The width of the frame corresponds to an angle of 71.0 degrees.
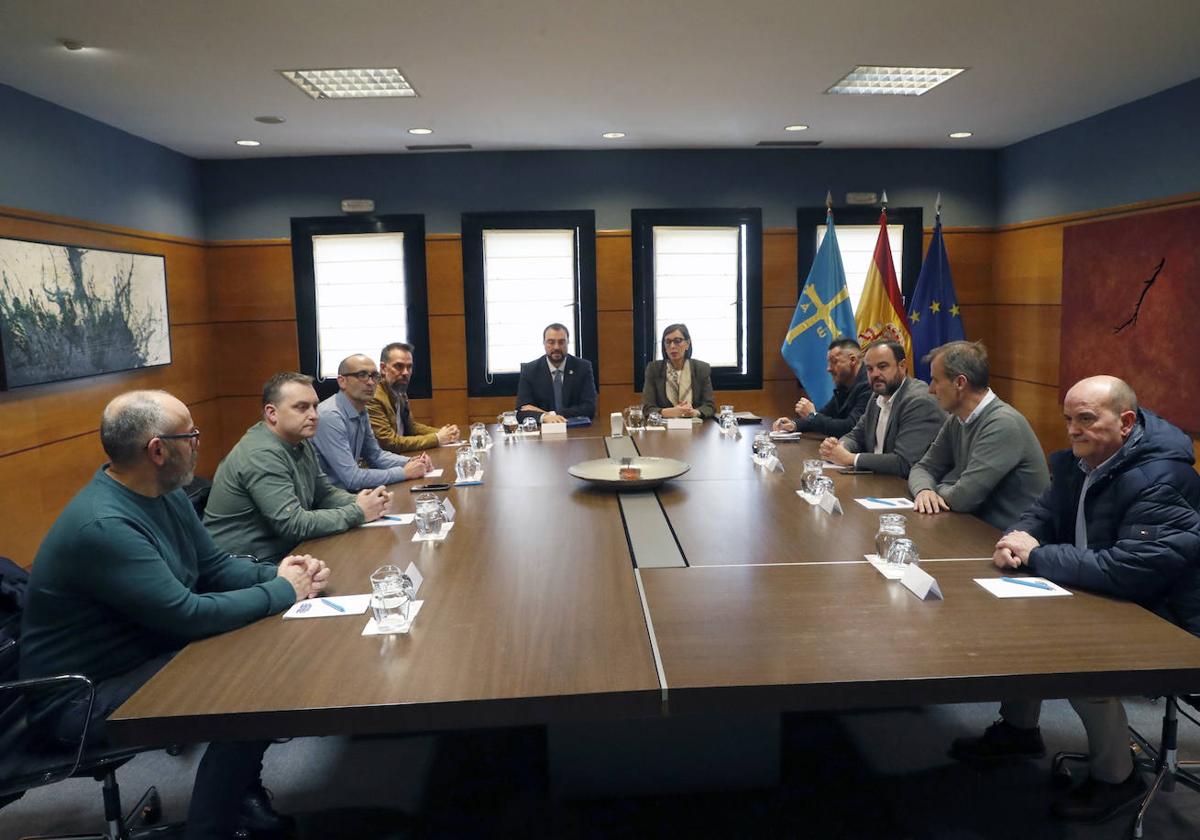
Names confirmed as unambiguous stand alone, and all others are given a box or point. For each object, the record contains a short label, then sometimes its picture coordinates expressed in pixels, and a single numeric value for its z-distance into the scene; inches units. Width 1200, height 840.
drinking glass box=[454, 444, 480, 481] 144.5
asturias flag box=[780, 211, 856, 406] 280.5
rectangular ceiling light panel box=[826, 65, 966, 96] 193.2
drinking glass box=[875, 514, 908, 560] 92.0
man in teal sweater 78.7
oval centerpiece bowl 131.7
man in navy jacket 82.5
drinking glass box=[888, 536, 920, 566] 89.0
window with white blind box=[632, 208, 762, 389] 287.7
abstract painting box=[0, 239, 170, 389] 181.5
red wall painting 201.8
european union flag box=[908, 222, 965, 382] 282.0
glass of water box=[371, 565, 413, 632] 77.5
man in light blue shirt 150.3
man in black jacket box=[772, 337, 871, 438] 197.5
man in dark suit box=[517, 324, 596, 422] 246.8
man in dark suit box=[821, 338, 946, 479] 147.6
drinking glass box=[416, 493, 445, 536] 107.0
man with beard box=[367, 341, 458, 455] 190.7
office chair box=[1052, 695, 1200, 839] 93.6
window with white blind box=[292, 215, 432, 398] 283.9
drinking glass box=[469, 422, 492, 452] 176.3
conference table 64.0
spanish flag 276.4
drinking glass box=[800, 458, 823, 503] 125.5
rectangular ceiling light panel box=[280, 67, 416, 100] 185.8
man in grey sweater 117.6
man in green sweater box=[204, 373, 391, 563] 110.4
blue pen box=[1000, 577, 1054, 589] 84.3
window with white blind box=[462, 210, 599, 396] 285.4
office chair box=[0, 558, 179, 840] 77.9
